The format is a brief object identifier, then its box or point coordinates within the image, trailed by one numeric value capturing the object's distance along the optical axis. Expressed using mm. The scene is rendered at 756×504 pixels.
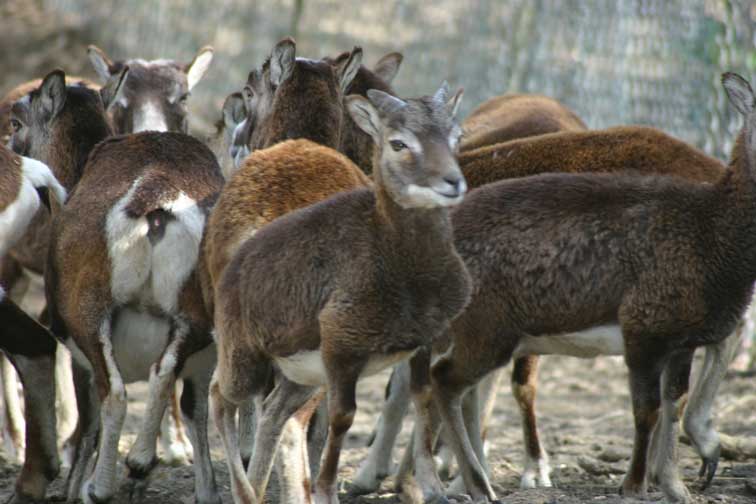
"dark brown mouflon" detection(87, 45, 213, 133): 19562
